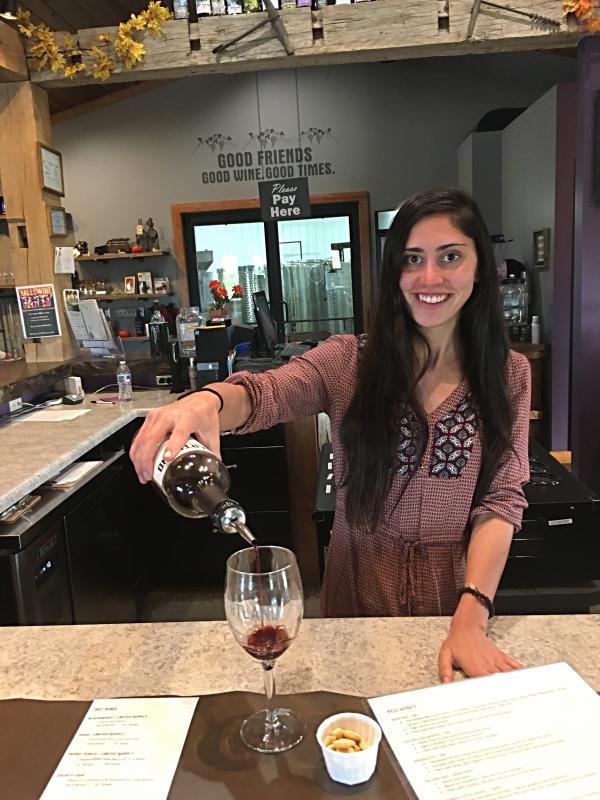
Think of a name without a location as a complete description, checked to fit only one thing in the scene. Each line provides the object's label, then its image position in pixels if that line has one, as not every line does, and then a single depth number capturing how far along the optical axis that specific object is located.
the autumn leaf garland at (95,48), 3.22
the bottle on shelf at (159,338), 3.92
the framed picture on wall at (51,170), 3.45
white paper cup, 0.73
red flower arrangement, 5.81
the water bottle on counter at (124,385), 3.43
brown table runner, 0.74
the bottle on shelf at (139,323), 6.92
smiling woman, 1.38
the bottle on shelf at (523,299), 4.80
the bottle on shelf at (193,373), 3.60
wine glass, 0.80
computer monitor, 4.17
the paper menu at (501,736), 0.73
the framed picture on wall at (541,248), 4.43
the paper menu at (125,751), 0.76
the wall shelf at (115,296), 6.87
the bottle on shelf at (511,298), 4.81
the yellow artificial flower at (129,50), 3.22
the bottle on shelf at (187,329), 3.67
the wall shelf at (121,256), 6.70
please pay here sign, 4.93
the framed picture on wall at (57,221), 3.52
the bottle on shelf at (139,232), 6.79
